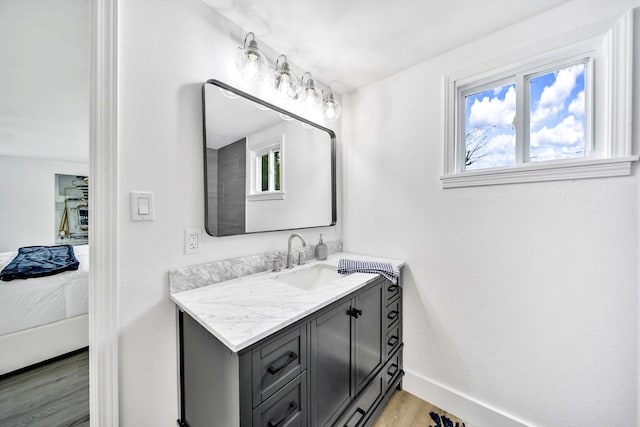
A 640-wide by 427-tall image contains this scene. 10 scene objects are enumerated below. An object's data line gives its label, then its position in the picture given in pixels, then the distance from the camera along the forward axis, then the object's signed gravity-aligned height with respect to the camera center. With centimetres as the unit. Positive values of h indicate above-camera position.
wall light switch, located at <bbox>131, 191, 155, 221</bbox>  100 +3
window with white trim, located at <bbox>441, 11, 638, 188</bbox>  107 +53
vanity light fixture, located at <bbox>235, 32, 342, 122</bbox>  130 +84
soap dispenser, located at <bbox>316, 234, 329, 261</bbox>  177 -29
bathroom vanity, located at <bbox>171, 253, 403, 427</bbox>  78 -56
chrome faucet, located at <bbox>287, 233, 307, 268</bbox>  156 -29
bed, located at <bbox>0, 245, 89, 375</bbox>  170 -81
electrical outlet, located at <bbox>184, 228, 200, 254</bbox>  115 -14
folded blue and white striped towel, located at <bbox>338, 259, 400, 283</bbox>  149 -36
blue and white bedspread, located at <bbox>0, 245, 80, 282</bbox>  189 -46
